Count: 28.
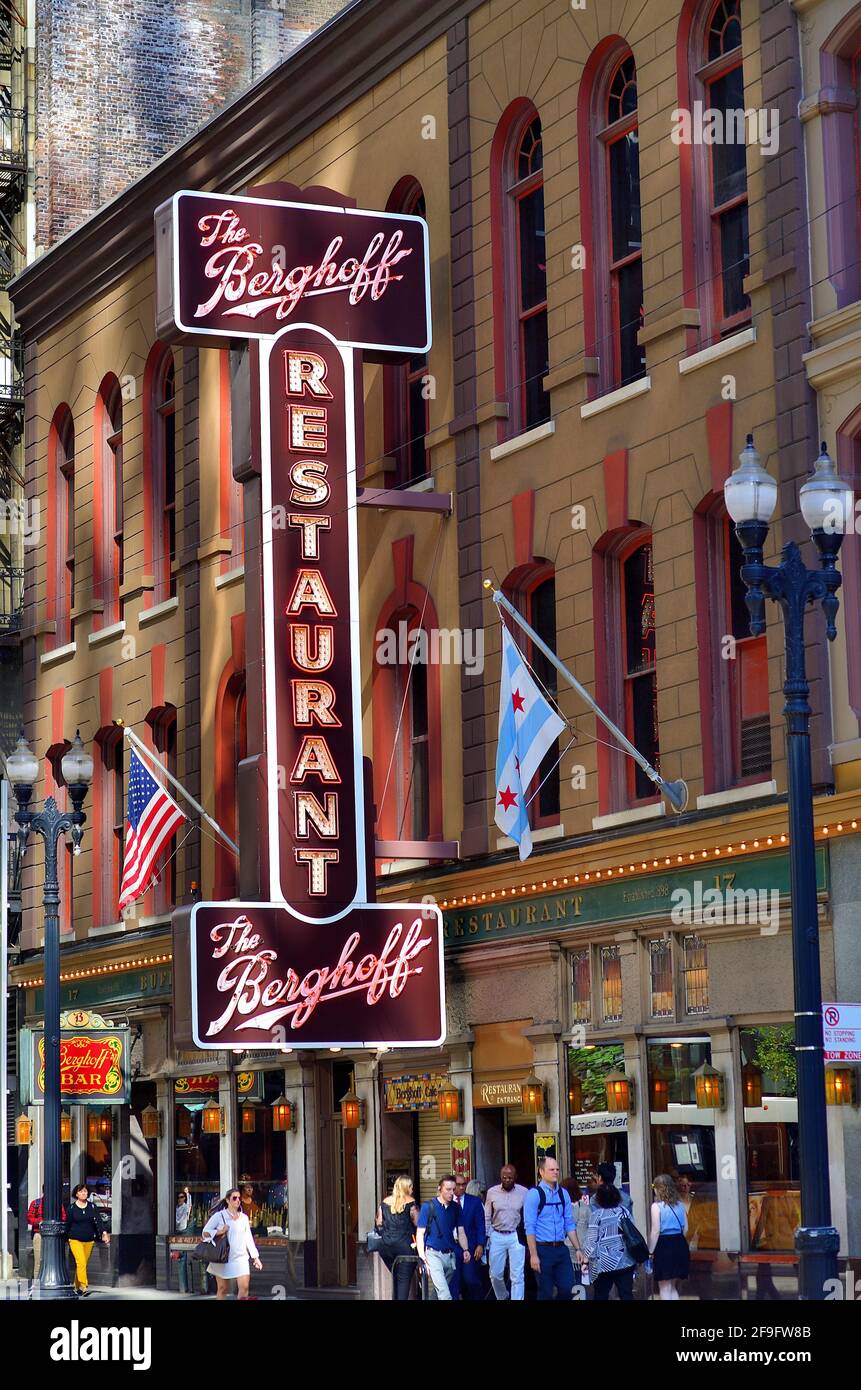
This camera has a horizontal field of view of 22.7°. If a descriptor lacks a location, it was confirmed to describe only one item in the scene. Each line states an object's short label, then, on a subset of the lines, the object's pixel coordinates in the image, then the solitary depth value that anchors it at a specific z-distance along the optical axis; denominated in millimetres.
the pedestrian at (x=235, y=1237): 23234
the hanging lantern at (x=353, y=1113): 27297
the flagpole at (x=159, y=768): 28734
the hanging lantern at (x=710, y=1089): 20688
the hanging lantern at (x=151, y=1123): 33438
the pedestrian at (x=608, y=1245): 18844
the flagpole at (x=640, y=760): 21109
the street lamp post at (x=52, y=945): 26375
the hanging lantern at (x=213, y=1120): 31375
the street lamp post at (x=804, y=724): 13242
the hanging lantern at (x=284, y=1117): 29062
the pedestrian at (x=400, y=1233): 21766
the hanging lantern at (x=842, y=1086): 18781
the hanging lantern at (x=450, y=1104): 25281
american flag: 29500
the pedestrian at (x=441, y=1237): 20812
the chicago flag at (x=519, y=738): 22188
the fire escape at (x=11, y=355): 44469
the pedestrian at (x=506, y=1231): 20922
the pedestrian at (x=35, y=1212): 32219
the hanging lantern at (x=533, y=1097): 23500
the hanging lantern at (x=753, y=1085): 20344
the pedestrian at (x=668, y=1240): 18391
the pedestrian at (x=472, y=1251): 20953
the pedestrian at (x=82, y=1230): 27719
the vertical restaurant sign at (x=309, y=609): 24750
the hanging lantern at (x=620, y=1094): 22094
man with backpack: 19578
